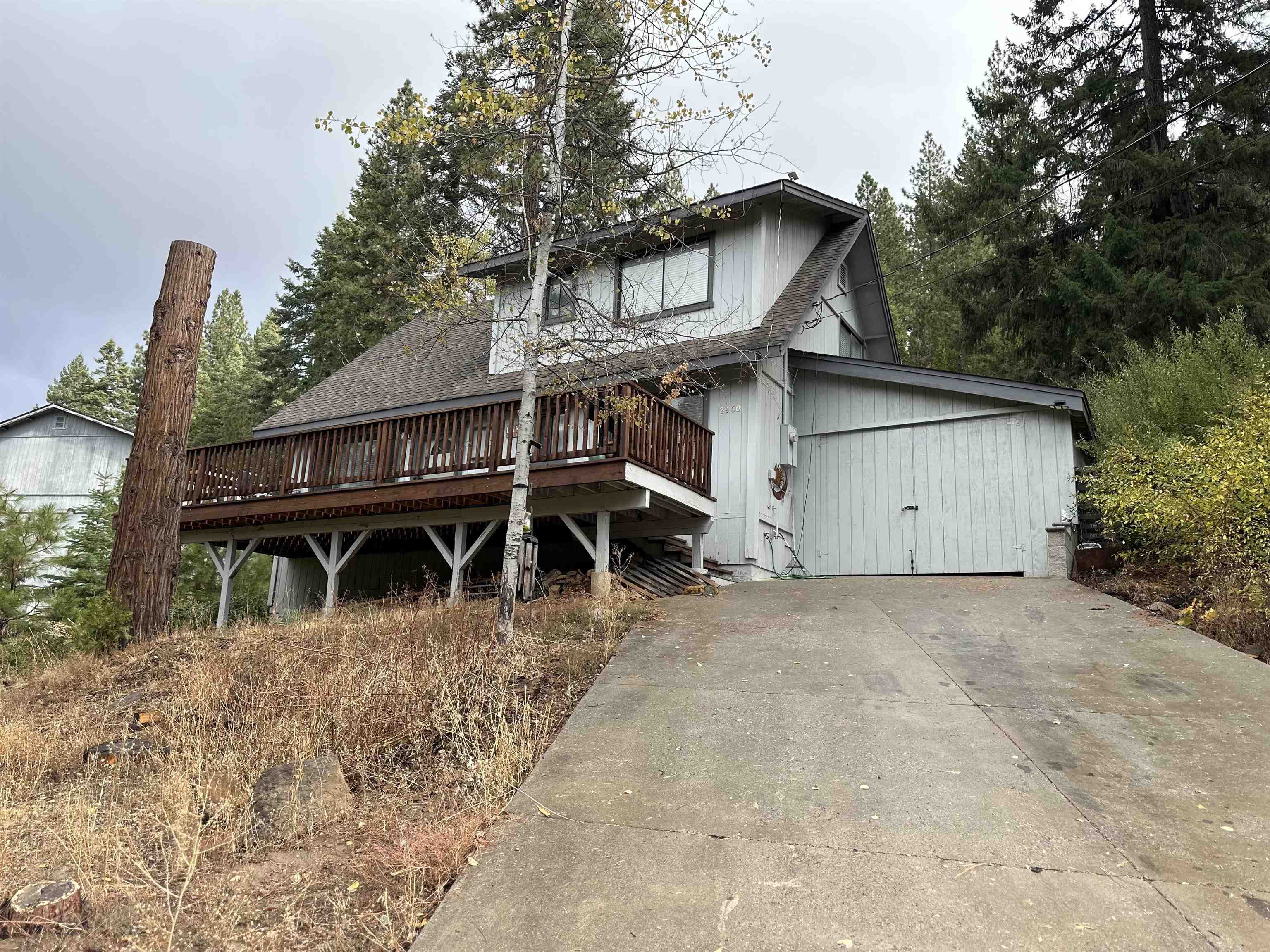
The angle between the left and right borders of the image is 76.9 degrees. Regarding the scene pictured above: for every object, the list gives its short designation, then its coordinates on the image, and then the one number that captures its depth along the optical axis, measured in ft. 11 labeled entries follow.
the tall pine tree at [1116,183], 52.47
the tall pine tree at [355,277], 81.10
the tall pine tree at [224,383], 94.58
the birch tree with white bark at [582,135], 24.50
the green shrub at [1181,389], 34.47
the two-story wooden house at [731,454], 35.60
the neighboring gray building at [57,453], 83.51
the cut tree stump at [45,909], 10.59
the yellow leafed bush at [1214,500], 25.53
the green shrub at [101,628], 28.48
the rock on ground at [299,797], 13.42
